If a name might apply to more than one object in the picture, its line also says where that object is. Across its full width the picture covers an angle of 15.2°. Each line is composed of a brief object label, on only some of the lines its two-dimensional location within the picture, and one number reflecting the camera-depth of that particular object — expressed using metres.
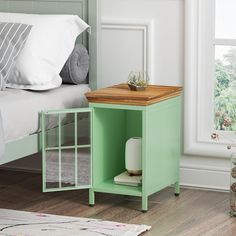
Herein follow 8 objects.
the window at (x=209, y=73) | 4.68
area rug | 3.87
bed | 4.04
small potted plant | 4.40
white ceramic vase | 4.43
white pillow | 4.37
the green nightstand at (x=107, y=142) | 4.25
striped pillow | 4.33
